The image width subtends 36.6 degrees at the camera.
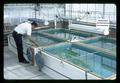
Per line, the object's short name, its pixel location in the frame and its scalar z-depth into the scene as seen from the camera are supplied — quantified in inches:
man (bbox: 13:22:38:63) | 117.1
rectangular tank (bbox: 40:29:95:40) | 176.6
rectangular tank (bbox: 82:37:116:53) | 153.0
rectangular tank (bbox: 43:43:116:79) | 91.7
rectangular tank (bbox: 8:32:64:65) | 127.2
